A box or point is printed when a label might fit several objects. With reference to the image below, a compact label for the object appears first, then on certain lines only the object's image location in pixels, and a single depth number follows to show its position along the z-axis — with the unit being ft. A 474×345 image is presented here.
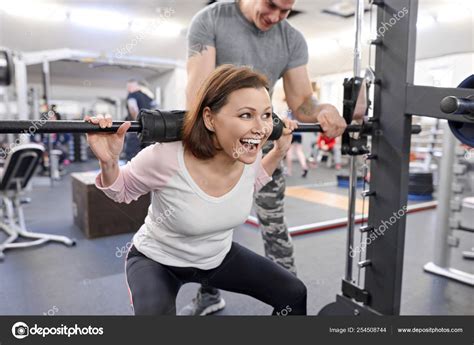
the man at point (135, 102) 9.83
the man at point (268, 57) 4.89
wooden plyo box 10.25
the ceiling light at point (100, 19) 21.68
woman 3.47
